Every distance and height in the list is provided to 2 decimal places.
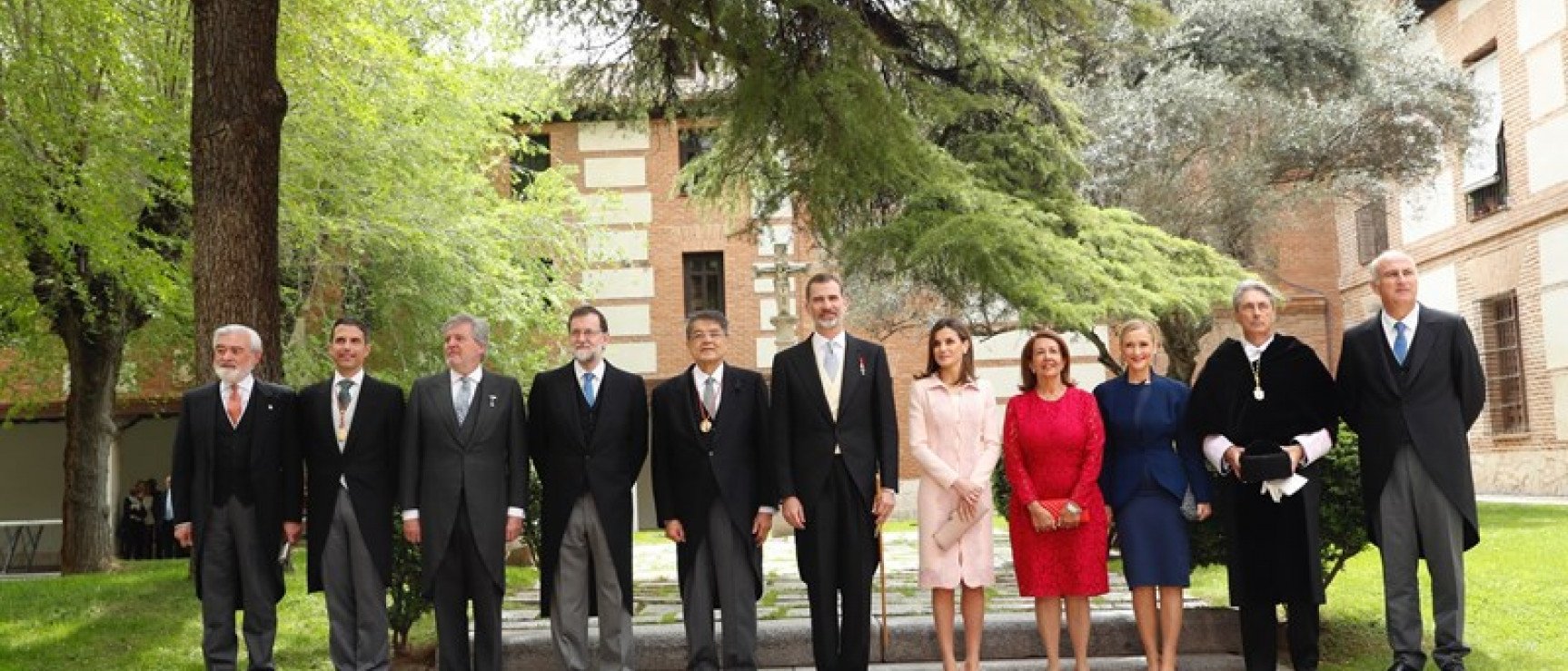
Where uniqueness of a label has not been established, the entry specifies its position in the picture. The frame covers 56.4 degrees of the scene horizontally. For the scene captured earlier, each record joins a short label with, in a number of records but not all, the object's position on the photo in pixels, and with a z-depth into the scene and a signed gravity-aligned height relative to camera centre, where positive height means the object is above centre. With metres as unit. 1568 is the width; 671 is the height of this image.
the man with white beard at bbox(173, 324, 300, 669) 6.37 -0.19
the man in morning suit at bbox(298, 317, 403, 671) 6.34 -0.25
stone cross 17.41 +1.69
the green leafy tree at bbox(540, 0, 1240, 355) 8.09 +1.81
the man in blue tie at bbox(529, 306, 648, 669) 6.28 -0.26
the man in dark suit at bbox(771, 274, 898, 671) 6.15 -0.14
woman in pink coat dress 6.16 -0.17
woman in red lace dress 6.19 -0.30
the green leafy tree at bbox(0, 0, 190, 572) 11.69 +2.43
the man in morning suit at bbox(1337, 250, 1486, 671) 5.93 -0.17
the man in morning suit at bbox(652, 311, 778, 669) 6.27 -0.25
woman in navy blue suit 6.22 -0.28
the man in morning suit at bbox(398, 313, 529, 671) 6.27 -0.18
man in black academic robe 6.14 -0.12
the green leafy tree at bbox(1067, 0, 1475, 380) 15.14 +3.18
